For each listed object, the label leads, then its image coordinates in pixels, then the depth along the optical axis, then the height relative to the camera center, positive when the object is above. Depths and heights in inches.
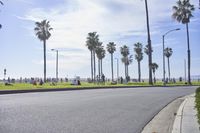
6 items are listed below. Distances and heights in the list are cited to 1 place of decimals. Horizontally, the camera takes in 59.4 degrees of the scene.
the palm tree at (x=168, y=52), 2380.5 +277.5
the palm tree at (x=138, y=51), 2596.5 +328.5
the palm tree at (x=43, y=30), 1718.8 +437.6
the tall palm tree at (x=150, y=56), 1087.9 +105.7
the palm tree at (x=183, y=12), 1427.3 +504.6
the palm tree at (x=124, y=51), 2739.2 +348.6
